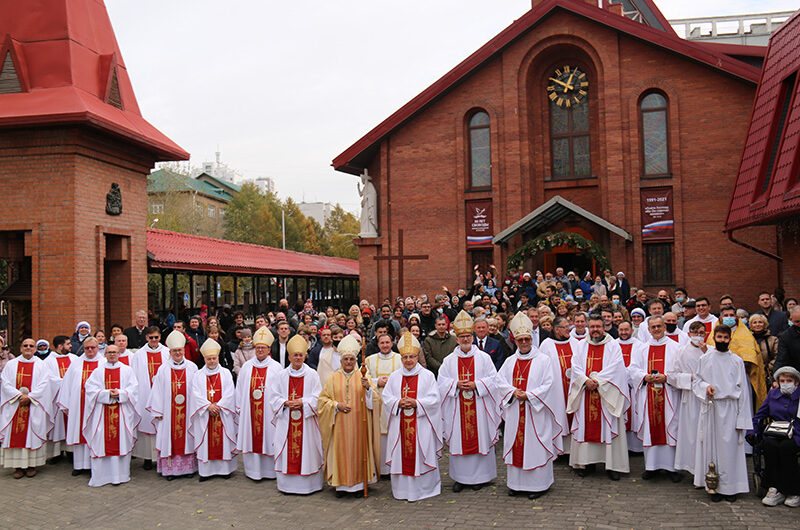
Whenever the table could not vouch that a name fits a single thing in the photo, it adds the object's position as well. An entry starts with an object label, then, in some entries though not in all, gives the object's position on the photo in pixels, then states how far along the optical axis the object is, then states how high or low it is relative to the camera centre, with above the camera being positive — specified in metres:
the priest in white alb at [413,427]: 7.44 -1.60
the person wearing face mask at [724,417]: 6.89 -1.42
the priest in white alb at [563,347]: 8.32 -0.80
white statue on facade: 22.03 +2.44
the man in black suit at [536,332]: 10.05 -0.74
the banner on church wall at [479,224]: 20.92 +1.84
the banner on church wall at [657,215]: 19.44 +1.87
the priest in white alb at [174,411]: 8.55 -1.56
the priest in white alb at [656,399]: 7.77 -1.38
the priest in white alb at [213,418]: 8.45 -1.64
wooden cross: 20.03 +0.79
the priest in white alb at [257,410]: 8.35 -1.54
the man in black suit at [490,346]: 9.01 -0.84
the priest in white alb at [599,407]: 7.83 -1.47
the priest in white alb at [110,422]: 8.41 -1.69
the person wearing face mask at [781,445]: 6.61 -1.64
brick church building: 19.03 +3.72
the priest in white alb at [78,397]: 8.80 -1.42
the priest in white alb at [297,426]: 7.81 -1.64
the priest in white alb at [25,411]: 8.84 -1.60
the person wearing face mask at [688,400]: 7.46 -1.33
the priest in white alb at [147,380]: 9.22 -1.25
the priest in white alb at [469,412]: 7.70 -1.48
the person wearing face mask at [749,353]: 7.87 -0.86
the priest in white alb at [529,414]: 7.38 -1.47
